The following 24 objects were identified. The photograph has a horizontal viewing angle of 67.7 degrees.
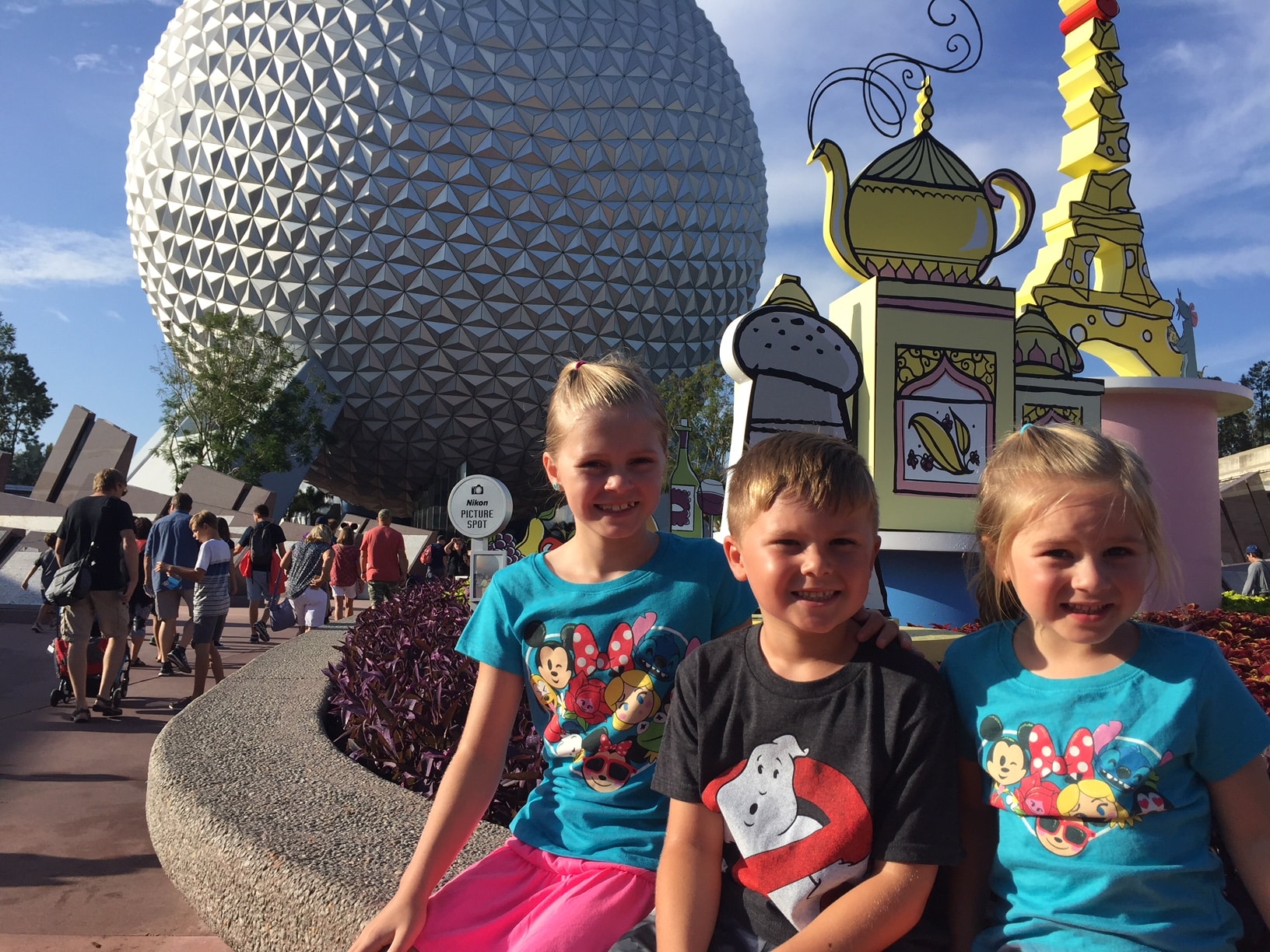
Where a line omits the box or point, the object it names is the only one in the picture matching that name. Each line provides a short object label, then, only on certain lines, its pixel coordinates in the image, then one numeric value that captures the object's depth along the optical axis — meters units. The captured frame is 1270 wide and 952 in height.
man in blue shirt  8.13
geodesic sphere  22.81
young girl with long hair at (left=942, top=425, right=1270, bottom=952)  1.60
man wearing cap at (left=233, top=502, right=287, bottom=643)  11.05
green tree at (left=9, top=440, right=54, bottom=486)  77.75
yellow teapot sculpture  6.59
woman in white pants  10.67
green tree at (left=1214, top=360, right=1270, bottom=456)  49.62
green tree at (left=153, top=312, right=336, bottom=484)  23.08
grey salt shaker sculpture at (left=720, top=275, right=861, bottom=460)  5.45
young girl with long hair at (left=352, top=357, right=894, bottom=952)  1.95
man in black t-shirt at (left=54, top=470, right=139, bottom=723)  6.57
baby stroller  6.87
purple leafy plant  3.81
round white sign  8.94
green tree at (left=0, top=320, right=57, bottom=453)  55.16
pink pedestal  8.69
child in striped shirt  7.36
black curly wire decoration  6.89
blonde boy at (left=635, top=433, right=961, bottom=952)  1.63
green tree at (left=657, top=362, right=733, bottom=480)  27.14
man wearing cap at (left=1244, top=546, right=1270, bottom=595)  14.23
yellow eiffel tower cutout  8.43
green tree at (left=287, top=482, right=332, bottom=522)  27.30
